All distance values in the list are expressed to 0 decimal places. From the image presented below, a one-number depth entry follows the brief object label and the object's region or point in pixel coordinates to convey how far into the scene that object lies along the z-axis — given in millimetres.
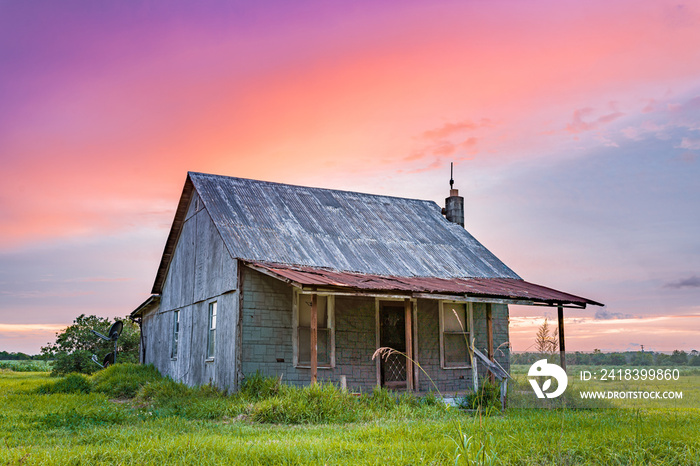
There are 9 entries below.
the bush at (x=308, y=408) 10906
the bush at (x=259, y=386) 13000
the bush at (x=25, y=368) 37909
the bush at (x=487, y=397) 13102
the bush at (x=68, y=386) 17438
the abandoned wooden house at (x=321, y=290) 14484
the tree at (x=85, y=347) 28656
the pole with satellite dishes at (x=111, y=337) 27000
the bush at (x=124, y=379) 18141
